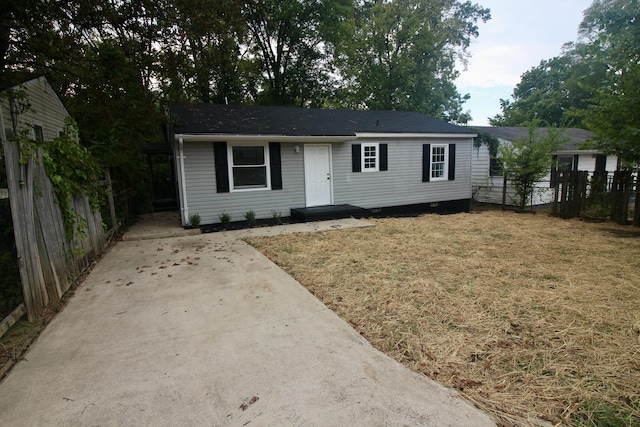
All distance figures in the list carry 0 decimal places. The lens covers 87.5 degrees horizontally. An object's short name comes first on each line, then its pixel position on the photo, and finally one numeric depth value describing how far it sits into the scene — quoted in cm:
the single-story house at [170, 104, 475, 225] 909
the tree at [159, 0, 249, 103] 651
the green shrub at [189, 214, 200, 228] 889
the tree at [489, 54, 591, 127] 2930
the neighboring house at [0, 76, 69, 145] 653
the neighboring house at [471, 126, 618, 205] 1445
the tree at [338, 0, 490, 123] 1955
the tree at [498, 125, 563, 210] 1141
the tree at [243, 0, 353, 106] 1898
